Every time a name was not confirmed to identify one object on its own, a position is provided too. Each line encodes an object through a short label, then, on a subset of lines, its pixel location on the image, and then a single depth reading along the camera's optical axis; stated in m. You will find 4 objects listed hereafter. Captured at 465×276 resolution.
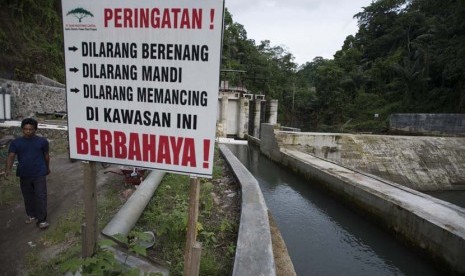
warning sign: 1.81
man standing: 3.63
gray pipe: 3.14
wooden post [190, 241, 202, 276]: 1.91
